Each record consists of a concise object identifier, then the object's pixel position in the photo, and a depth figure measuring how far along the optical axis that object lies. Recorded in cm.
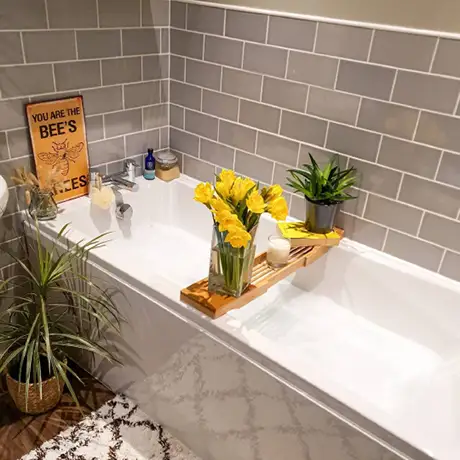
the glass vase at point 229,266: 154
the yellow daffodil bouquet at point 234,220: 141
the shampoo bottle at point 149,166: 247
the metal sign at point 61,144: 200
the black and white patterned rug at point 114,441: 179
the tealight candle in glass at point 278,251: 183
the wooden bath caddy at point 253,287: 156
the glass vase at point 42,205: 200
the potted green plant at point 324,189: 192
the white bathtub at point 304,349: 137
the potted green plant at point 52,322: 174
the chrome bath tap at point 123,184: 229
